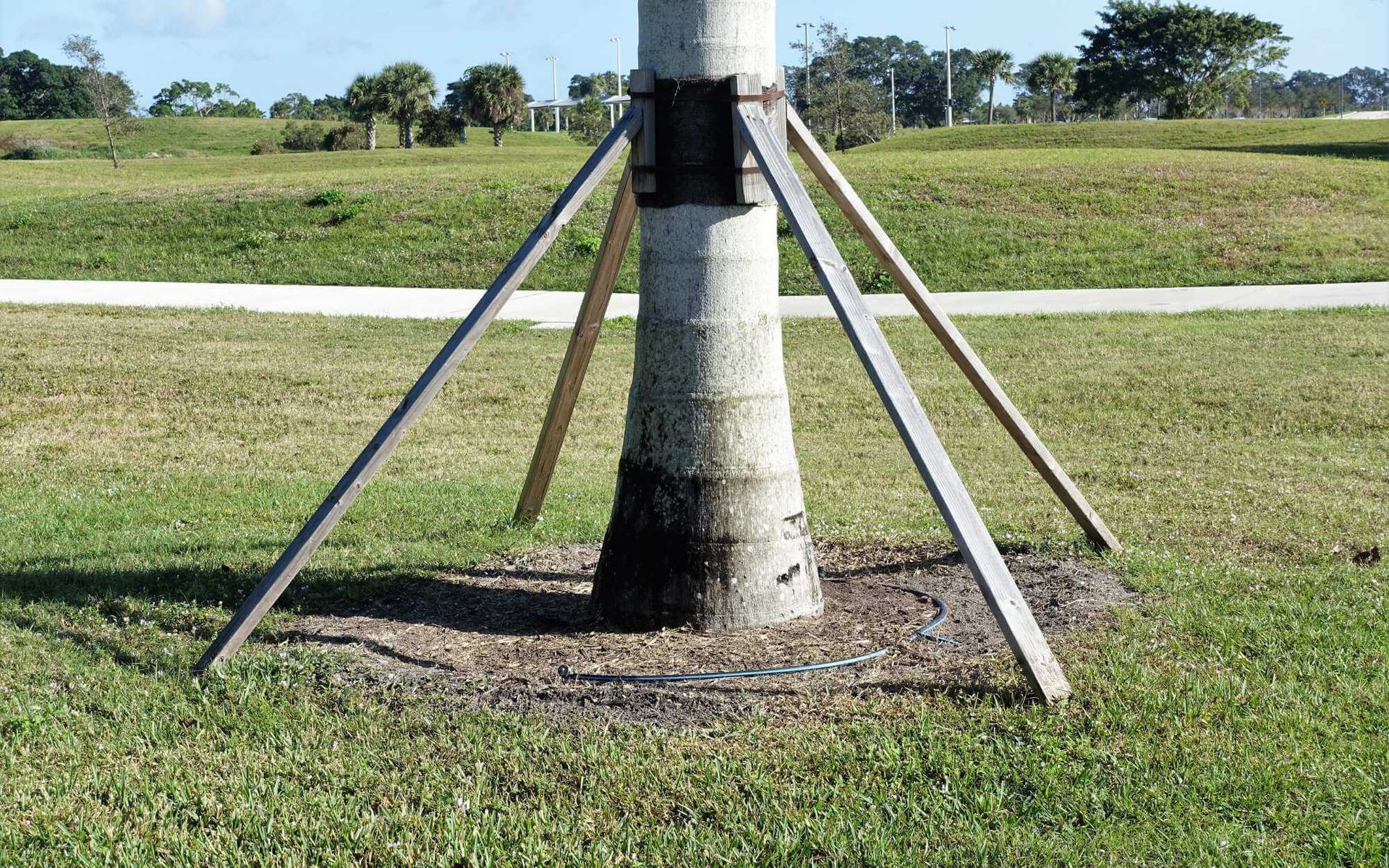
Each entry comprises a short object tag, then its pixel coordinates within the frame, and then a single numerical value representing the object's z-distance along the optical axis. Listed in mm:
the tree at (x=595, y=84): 92544
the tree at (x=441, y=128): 58156
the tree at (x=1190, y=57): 63312
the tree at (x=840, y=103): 45406
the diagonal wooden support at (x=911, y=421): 3912
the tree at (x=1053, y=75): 71812
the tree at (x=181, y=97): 101462
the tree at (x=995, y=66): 84062
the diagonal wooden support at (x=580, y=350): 5320
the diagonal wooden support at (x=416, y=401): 4270
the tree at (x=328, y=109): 90375
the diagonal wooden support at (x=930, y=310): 4895
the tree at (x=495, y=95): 59500
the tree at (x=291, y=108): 97050
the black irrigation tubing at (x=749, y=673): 4227
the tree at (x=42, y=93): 86625
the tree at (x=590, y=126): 56838
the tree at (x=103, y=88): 43188
